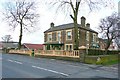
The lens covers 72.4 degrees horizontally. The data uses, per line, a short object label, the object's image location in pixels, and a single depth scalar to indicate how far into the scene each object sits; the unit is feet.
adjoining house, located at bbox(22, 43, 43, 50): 106.76
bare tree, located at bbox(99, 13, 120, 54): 59.97
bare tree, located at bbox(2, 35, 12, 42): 144.79
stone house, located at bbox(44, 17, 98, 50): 62.21
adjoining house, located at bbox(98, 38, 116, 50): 75.95
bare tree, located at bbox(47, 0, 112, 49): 39.15
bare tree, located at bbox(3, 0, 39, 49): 63.22
